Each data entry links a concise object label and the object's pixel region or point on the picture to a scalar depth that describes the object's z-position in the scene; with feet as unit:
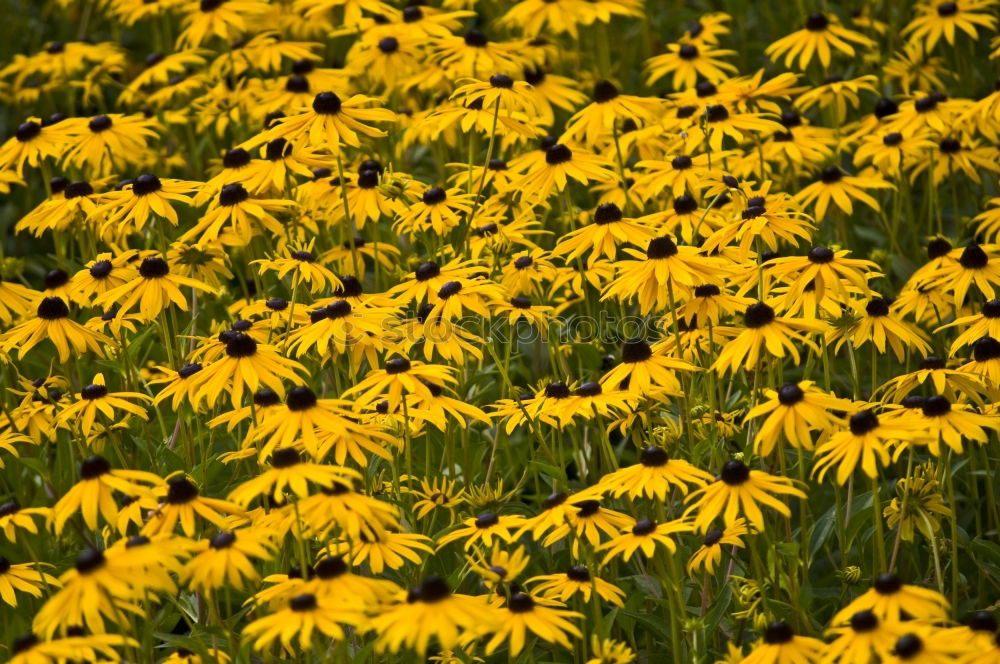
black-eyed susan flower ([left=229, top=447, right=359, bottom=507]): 16.83
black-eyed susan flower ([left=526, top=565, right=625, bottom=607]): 18.38
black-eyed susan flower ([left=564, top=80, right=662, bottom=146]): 27.84
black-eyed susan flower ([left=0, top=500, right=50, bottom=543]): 20.22
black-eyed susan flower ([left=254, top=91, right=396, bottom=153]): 24.63
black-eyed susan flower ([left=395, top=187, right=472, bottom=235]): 26.13
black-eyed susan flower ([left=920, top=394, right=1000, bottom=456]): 18.25
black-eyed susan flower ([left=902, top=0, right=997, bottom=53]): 34.37
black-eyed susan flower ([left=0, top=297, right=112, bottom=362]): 23.57
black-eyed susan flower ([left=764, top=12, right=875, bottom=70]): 33.24
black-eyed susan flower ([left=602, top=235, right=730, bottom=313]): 21.45
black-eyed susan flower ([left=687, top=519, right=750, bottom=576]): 19.85
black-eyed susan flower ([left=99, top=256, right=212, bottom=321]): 23.22
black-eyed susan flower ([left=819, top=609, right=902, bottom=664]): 15.40
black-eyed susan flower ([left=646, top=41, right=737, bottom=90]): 34.94
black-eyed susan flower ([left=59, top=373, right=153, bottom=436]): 22.33
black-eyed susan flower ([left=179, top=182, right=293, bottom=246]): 24.88
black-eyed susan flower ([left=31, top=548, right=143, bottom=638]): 15.53
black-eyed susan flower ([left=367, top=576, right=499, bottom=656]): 15.20
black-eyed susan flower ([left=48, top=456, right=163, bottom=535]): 17.61
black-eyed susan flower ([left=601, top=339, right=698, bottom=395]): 20.34
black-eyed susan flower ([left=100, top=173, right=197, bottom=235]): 25.20
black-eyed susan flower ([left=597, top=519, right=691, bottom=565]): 17.93
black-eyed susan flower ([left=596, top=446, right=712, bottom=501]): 18.72
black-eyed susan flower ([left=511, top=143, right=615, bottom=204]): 26.43
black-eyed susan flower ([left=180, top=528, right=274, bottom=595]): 16.40
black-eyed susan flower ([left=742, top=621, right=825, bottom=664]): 16.30
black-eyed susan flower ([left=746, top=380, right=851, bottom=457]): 17.97
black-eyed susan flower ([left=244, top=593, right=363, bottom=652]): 15.38
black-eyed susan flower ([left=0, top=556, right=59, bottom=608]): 19.85
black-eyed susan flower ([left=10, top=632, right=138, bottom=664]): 15.11
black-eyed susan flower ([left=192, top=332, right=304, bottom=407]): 20.30
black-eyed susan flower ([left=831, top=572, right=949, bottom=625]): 15.93
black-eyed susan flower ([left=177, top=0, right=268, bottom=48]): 35.22
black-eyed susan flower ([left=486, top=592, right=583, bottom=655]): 16.79
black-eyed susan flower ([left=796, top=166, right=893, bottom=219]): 29.04
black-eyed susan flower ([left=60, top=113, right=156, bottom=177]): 30.01
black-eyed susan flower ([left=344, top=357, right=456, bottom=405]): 20.47
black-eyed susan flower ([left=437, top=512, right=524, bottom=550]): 19.38
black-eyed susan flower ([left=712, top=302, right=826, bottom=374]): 19.47
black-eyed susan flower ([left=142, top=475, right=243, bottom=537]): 17.88
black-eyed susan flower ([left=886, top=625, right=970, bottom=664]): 14.96
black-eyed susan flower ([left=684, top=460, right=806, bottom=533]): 17.44
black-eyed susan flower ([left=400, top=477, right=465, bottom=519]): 22.26
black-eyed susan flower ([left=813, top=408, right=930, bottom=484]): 17.16
